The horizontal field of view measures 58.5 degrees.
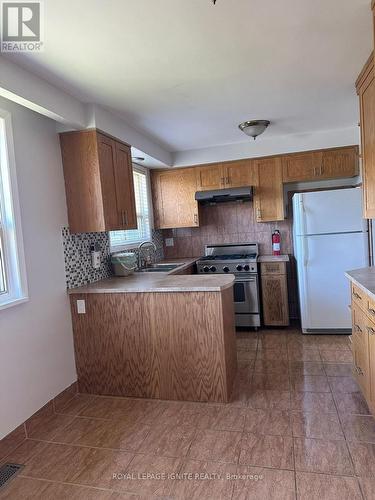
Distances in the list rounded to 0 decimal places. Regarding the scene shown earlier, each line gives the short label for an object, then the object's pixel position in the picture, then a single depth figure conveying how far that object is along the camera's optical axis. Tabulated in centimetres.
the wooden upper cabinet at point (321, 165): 388
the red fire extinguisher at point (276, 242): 441
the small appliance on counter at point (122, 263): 326
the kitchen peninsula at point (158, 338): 249
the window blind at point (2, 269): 215
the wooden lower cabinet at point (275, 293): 406
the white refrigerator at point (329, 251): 364
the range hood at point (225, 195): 411
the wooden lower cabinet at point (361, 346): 208
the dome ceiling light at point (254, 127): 330
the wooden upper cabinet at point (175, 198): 445
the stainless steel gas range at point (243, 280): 410
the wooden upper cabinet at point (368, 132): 216
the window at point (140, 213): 388
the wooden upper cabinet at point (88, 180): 266
